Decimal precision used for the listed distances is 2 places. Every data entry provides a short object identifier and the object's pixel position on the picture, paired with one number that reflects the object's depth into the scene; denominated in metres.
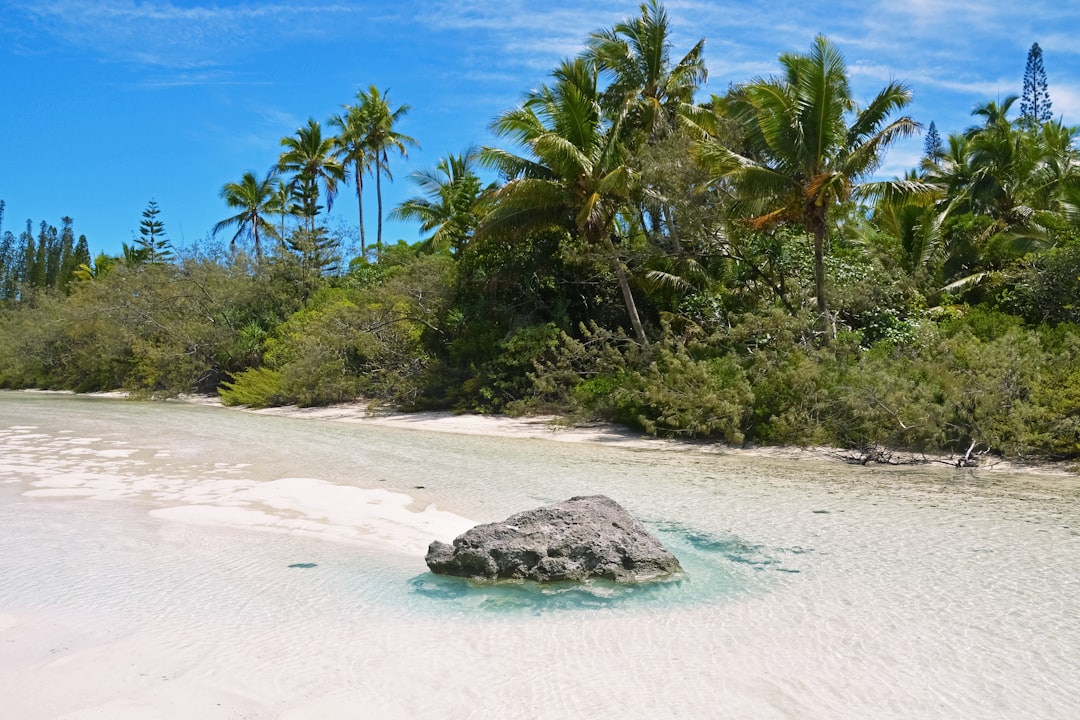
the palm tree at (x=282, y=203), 37.84
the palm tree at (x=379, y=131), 36.47
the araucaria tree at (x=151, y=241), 50.28
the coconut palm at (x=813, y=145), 15.10
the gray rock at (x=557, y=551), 5.80
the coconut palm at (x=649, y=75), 20.64
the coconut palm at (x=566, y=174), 17.70
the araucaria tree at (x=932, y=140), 58.25
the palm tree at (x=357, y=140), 36.41
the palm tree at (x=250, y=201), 40.91
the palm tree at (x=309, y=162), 37.62
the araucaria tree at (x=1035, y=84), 46.56
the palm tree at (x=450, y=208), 23.97
